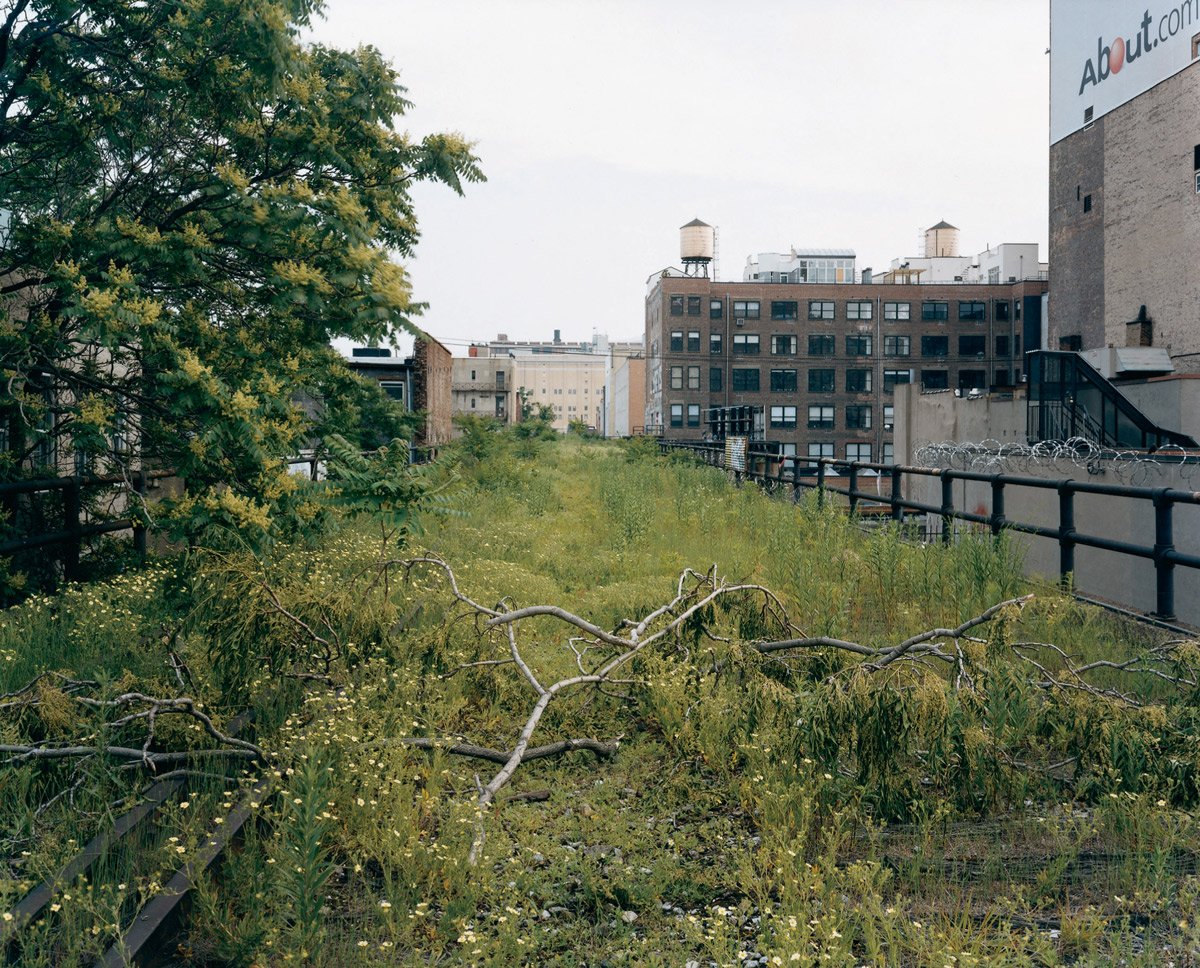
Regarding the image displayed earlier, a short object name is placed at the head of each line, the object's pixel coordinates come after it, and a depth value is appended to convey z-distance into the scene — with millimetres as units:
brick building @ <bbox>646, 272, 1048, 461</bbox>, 83188
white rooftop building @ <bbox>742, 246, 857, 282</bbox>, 88938
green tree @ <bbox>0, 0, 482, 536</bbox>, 7891
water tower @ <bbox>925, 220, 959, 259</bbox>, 100500
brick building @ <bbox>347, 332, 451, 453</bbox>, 36062
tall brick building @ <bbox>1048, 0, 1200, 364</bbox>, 37125
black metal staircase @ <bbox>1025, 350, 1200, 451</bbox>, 28312
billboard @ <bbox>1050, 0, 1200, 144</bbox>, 37344
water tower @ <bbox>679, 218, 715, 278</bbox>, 92438
